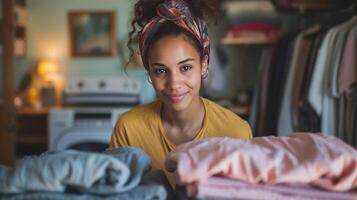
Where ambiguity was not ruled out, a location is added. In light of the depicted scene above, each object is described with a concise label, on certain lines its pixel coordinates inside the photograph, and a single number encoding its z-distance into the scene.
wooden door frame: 1.96
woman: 0.72
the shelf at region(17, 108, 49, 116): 2.78
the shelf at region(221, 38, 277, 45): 2.69
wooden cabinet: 2.86
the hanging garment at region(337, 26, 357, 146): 1.52
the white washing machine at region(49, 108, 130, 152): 2.59
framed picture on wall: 3.20
